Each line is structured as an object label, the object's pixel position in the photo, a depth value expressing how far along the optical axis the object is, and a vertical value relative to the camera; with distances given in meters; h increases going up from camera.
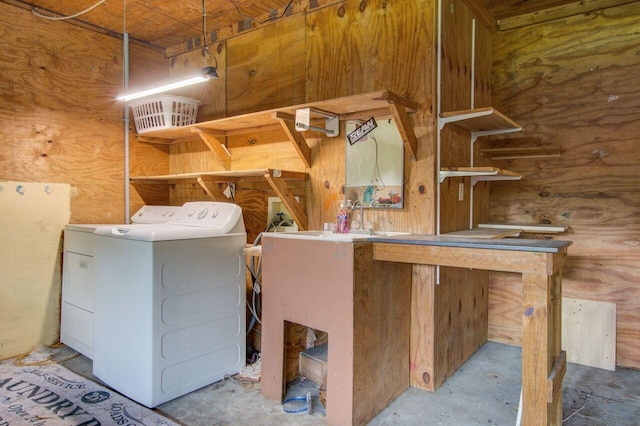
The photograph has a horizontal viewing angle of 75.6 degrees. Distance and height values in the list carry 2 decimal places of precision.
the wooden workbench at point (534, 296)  1.53 -0.34
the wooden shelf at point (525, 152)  2.84 +0.39
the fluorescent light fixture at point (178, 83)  2.36 +0.72
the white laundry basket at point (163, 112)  3.14 +0.72
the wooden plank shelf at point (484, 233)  2.18 -0.16
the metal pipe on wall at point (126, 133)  3.40 +0.58
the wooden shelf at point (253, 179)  2.57 +0.18
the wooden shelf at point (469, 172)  2.22 +0.19
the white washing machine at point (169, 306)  2.14 -0.57
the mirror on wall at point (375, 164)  2.46 +0.25
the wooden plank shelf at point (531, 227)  2.68 -0.14
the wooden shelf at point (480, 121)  2.25 +0.51
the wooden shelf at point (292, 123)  2.23 +0.57
